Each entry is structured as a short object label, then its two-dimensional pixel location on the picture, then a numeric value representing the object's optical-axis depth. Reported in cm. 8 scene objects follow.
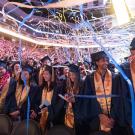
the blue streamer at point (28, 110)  141
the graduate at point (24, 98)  178
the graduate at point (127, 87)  132
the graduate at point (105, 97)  139
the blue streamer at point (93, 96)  146
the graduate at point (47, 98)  166
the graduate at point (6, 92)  184
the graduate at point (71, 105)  156
